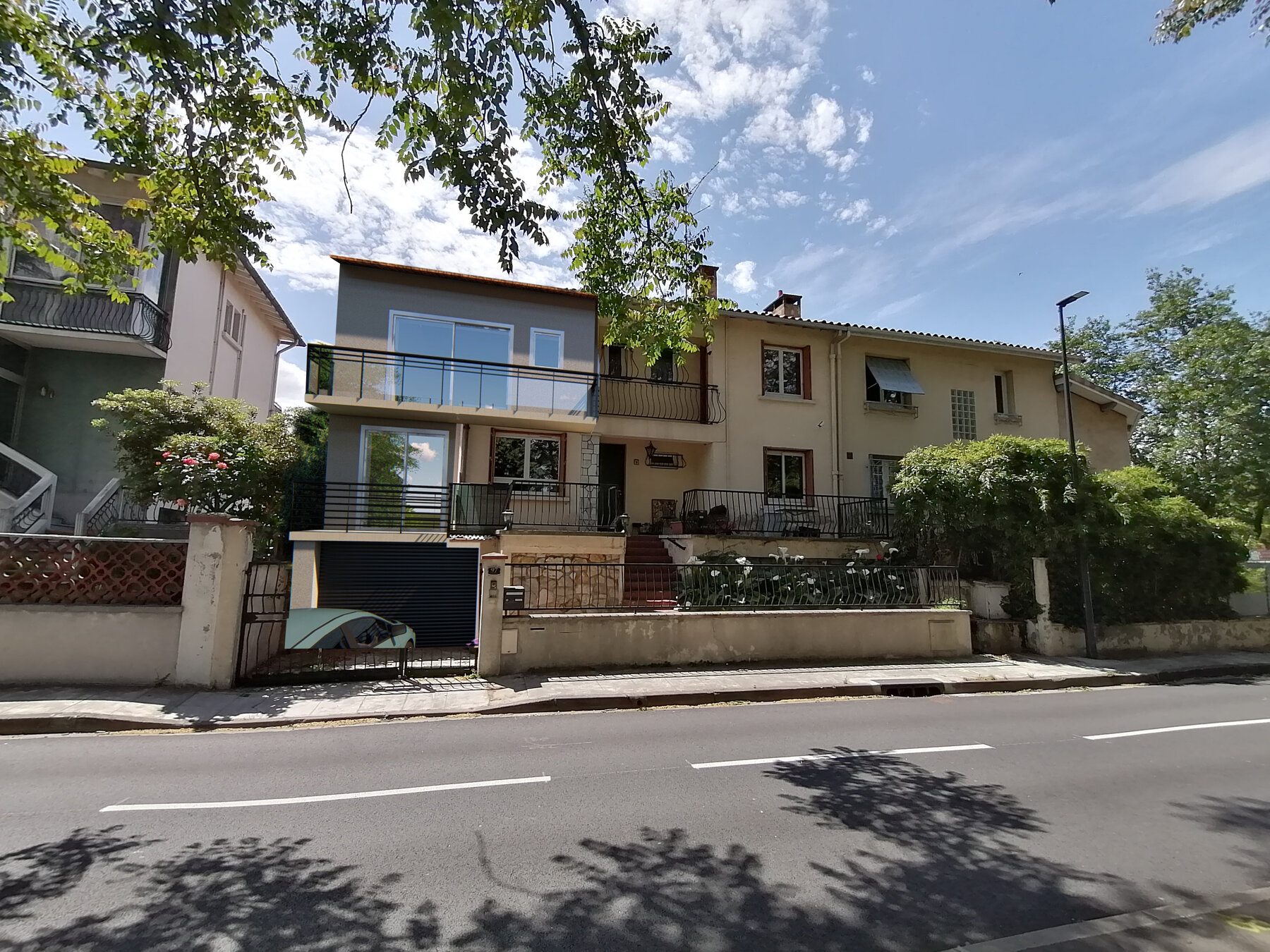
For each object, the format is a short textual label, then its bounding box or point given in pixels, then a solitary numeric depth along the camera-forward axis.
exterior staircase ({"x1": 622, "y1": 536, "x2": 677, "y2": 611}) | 10.55
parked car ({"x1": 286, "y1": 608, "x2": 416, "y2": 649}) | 9.46
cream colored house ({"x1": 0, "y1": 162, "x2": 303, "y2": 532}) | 12.12
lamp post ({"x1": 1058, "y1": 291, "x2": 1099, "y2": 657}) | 11.14
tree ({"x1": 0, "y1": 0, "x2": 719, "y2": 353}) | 4.79
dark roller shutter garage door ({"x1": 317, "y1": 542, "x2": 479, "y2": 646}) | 12.52
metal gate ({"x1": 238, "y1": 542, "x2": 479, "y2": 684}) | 8.72
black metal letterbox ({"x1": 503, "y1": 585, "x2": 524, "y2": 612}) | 9.07
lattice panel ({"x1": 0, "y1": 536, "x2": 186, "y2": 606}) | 7.49
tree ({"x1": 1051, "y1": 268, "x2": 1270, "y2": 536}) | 16.45
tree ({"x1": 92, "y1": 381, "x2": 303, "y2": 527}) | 10.75
